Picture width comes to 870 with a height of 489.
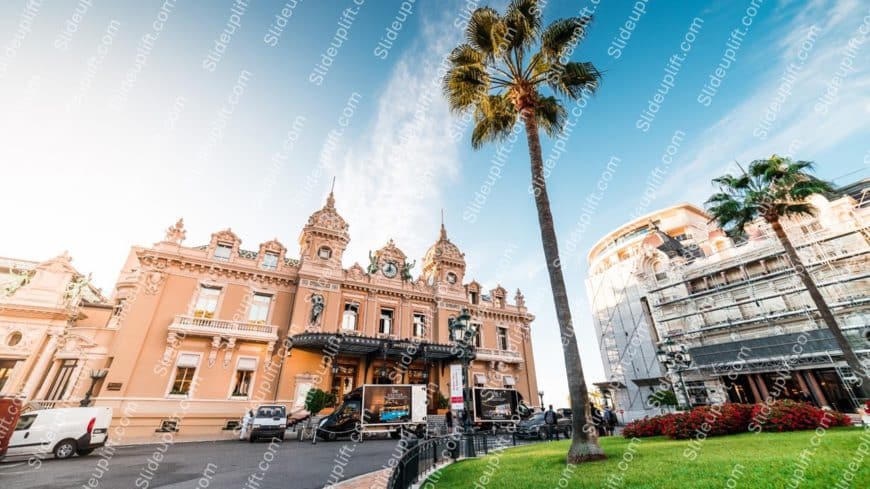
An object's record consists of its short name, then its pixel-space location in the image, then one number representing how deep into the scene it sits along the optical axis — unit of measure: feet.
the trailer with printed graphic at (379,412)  51.98
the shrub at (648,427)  34.73
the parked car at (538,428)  54.54
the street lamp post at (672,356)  57.26
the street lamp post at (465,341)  35.76
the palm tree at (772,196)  50.26
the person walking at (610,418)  70.16
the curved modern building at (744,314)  59.88
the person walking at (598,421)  51.88
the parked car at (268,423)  49.21
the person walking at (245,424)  53.47
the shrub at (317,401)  61.21
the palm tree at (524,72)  33.88
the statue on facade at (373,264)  88.38
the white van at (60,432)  34.32
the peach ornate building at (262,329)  61.26
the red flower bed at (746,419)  30.35
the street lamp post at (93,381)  55.83
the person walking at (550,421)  51.99
